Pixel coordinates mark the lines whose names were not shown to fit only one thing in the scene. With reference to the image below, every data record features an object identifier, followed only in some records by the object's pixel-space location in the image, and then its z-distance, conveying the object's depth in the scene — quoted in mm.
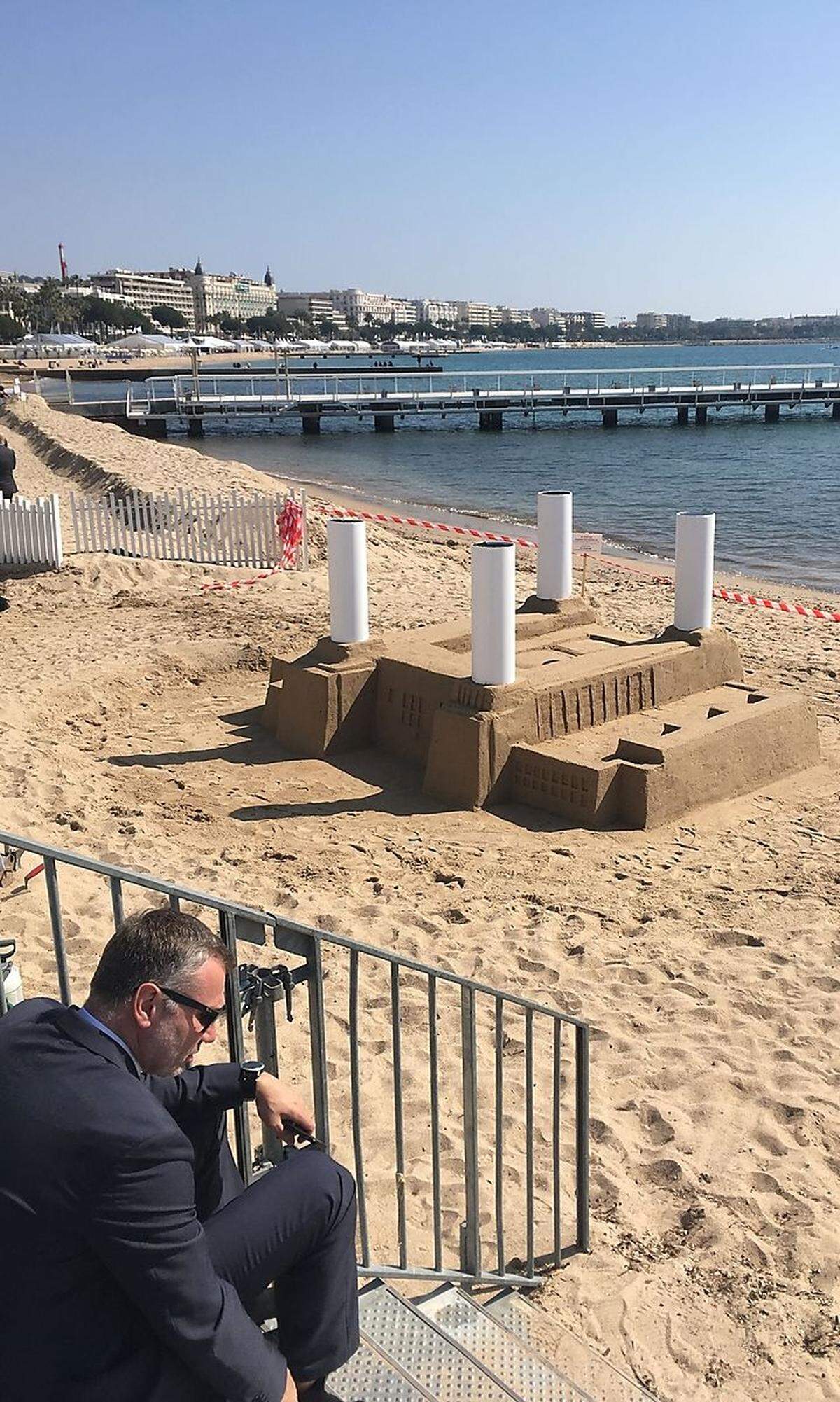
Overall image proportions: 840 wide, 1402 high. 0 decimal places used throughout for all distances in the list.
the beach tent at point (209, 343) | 80612
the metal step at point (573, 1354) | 3492
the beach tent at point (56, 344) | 94594
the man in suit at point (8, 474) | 16734
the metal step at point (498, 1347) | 3330
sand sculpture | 8500
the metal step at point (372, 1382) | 3023
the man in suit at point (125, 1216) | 2189
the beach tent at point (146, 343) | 67688
